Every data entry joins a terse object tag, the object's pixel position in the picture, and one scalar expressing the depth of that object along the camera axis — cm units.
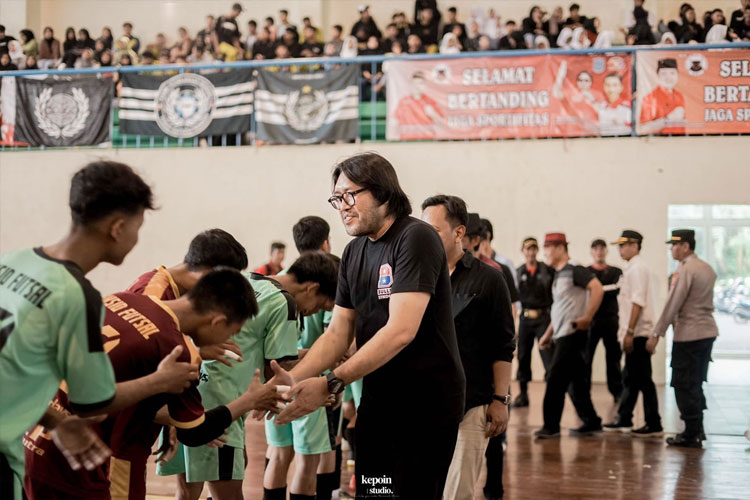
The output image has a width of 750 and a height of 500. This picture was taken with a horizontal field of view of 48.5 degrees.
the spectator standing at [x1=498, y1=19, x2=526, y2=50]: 1202
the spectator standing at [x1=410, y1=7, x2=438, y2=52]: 1313
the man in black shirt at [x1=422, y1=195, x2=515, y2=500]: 390
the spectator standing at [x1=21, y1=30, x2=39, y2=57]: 1431
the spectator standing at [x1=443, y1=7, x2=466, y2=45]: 1286
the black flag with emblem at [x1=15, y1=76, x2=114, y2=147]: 1206
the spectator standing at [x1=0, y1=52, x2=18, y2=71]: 1349
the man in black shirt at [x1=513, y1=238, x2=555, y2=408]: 911
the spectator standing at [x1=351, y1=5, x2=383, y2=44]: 1338
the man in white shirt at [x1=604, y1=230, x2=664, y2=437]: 773
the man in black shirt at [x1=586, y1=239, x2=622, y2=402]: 845
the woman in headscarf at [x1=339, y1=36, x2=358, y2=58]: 1194
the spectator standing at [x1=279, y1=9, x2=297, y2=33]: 1345
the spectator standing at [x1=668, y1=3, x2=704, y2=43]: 1195
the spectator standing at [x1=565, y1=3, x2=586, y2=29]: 1259
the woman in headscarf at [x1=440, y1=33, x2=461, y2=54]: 1209
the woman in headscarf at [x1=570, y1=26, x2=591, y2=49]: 1180
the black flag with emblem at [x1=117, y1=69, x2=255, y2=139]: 1159
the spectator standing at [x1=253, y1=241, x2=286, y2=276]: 1032
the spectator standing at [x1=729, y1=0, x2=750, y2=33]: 1161
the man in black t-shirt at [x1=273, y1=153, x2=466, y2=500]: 280
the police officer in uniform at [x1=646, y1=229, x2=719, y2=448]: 732
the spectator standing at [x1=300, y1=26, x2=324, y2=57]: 1288
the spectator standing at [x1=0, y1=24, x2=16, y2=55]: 1388
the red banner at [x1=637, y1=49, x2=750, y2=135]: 1012
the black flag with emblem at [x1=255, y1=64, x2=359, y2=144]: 1128
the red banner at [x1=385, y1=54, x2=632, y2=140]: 1051
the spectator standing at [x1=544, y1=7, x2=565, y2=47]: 1260
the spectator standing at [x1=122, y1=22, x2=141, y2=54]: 1432
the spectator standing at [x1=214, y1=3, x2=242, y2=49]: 1368
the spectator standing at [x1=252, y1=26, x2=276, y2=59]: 1317
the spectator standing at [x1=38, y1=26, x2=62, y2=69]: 1429
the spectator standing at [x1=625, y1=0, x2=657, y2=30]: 1252
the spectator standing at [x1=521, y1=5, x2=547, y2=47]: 1270
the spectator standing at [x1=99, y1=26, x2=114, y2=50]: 1430
